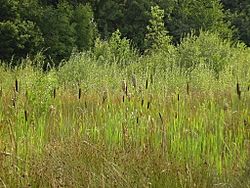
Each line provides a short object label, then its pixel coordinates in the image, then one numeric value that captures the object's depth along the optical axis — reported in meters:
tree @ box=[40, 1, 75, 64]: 35.51
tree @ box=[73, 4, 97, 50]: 36.53
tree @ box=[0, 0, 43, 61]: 32.56
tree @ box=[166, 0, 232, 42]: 41.81
